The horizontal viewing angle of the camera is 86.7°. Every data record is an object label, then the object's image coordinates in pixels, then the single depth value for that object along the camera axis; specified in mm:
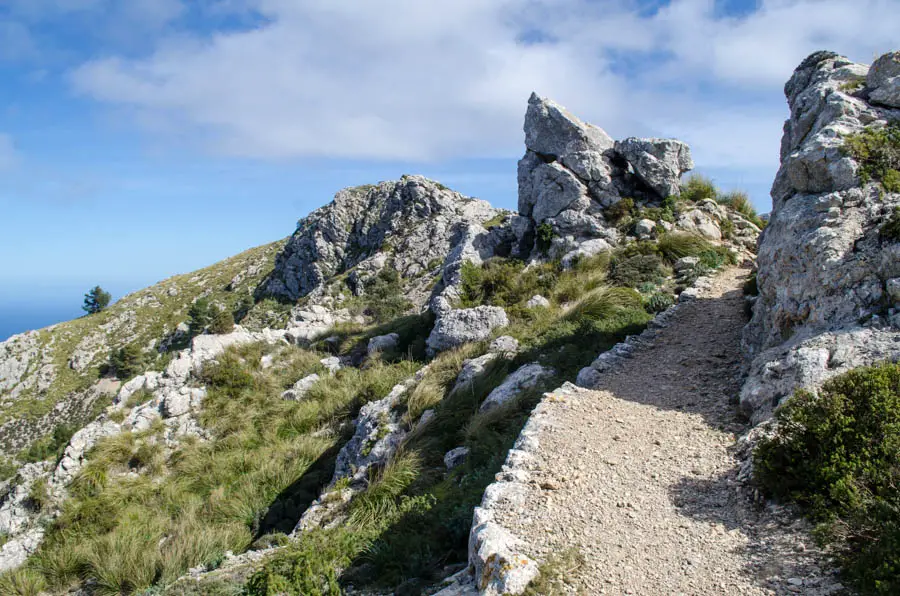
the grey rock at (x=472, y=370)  10211
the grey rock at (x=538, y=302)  14234
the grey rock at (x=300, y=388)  14062
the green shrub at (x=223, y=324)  18469
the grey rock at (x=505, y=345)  11342
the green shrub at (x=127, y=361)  47250
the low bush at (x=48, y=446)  27516
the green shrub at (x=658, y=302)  11703
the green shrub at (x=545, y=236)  17656
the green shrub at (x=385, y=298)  23844
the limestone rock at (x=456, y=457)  7561
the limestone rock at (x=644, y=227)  16281
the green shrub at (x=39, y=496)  10945
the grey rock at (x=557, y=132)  19109
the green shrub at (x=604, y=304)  11770
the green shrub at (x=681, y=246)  14807
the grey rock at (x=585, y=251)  15938
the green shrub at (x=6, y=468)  22225
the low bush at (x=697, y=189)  18484
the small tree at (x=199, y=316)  46594
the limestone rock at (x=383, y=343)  15988
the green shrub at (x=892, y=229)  5862
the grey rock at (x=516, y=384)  8719
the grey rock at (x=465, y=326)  13391
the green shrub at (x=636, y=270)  13594
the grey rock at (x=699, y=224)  16469
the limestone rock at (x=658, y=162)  17859
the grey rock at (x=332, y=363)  15621
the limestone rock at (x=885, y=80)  8273
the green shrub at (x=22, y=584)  7636
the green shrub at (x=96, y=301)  66750
